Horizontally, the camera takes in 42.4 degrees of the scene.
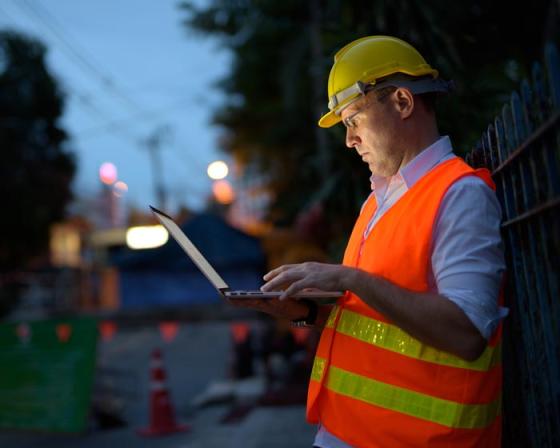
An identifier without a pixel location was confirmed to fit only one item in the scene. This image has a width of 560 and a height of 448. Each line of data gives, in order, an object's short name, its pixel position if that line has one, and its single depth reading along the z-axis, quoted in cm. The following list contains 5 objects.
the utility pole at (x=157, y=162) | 4575
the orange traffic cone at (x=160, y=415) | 931
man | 171
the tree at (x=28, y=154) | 2508
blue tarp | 1215
